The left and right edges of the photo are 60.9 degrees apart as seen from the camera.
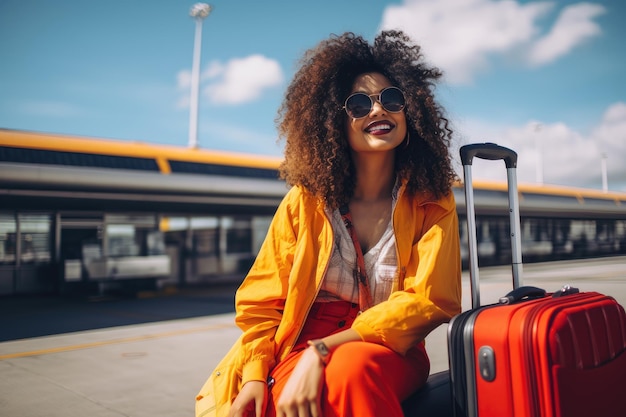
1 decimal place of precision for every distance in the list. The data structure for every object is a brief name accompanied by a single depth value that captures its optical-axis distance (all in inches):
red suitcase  48.2
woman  53.6
